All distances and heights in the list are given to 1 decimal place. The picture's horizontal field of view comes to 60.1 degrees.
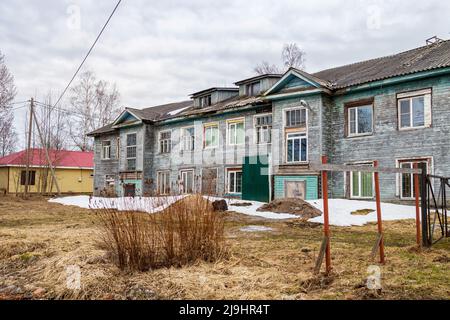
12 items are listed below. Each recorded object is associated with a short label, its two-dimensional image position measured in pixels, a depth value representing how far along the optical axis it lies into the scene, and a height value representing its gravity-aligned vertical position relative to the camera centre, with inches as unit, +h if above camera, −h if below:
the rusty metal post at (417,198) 282.8 -14.8
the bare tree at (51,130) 1320.5 +169.4
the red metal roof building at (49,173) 1413.6 +25.5
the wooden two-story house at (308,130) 622.8 +96.8
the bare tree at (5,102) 1175.6 +231.3
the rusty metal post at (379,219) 240.6 -25.8
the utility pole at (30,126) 1132.5 +152.1
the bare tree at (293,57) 1492.4 +467.7
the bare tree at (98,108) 1701.5 +303.2
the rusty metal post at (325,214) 192.1 -18.0
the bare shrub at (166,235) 213.0 -33.1
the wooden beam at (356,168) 189.8 +5.4
